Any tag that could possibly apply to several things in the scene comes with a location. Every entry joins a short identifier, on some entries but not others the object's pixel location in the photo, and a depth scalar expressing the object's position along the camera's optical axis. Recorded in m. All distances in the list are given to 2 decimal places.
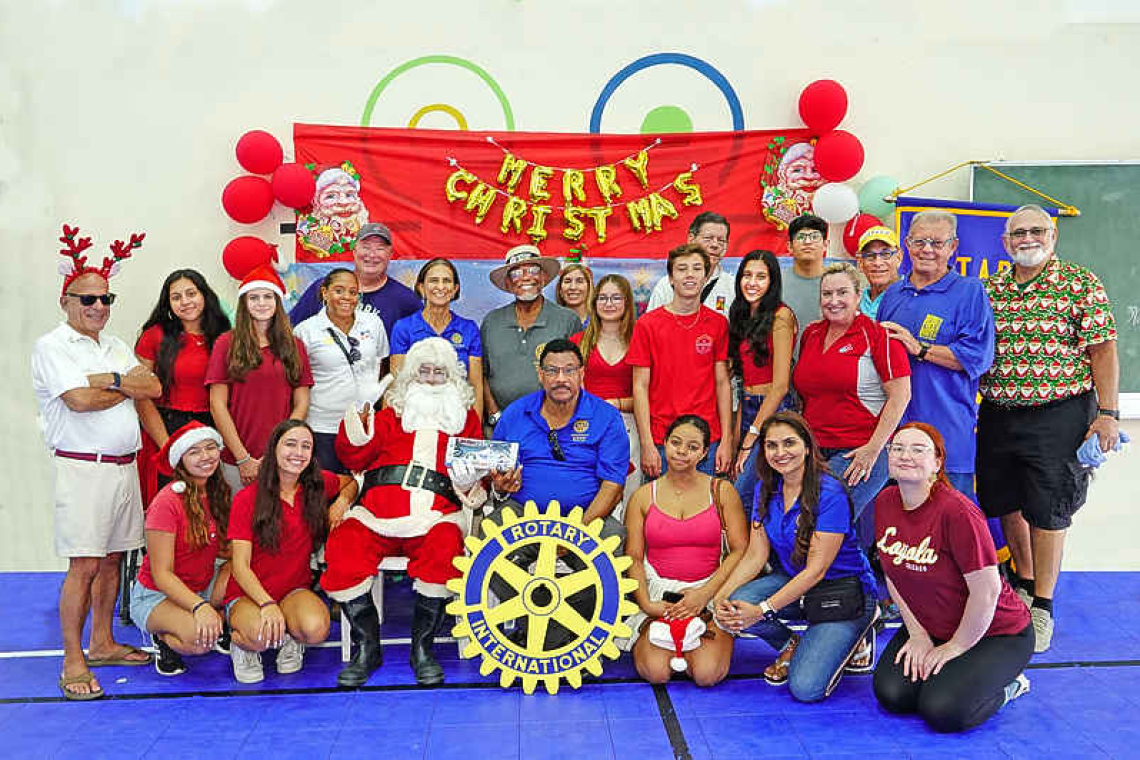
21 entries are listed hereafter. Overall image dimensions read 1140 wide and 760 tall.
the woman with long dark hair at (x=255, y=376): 3.83
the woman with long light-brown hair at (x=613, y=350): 4.05
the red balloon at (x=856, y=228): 5.06
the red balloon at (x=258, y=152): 4.87
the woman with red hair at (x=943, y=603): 3.00
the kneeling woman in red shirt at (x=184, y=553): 3.46
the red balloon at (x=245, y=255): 4.88
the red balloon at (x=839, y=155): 5.00
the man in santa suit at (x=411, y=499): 3.55
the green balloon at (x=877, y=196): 5.13
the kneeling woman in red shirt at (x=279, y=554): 3.46
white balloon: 5.00
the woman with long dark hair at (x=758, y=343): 3.85
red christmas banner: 5.12
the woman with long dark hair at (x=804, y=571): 3.35
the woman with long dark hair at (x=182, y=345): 3.93
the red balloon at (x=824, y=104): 5.04
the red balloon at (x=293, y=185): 4.87
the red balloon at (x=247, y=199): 4.87
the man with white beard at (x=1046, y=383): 3.74
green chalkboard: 5.35
